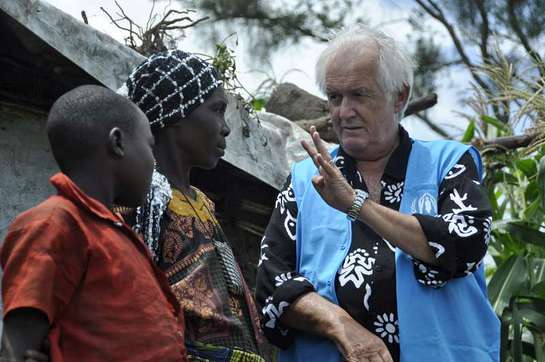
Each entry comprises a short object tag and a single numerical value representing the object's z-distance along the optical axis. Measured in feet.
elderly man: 10.58
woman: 9.58
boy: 7.55
